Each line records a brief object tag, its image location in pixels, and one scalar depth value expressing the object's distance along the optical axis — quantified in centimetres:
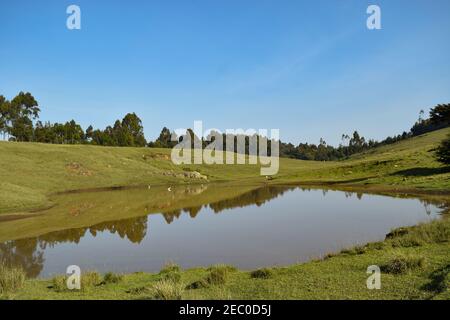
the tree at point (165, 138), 18176
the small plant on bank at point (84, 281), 1448
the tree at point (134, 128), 16284
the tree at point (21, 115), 11706
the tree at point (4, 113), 11331
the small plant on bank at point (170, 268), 1733
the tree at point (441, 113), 5263
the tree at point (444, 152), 5673
